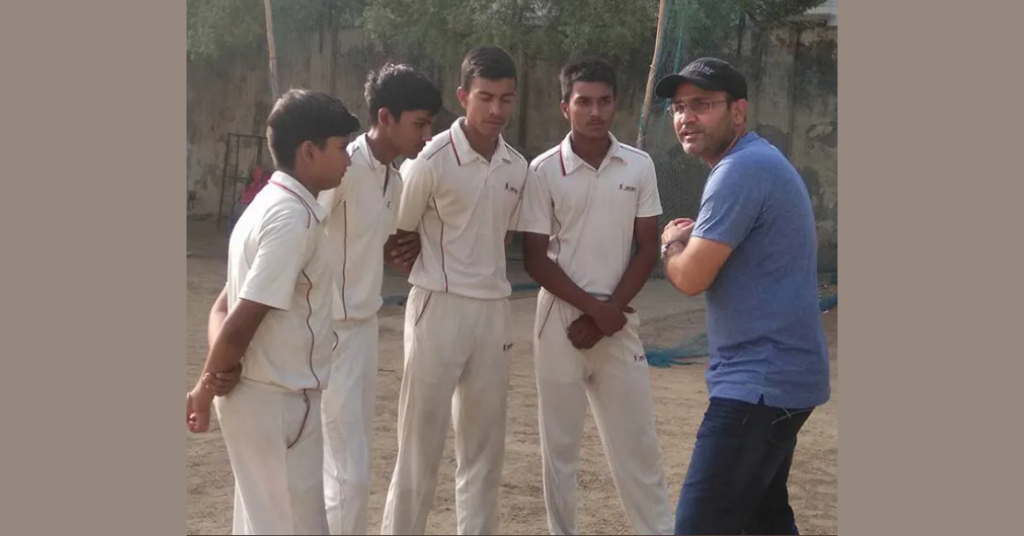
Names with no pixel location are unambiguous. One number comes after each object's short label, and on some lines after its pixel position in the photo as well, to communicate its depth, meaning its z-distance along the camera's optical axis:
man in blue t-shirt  3.32
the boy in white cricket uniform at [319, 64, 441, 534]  3.79
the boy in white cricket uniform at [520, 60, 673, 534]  4.18
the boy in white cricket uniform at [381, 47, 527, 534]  4.04
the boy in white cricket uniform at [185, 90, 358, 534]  3.00
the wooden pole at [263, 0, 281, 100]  8.28
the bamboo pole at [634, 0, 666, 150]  7.26
